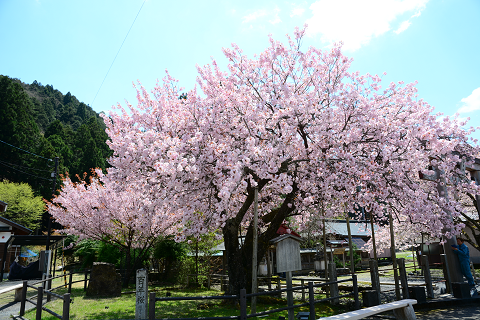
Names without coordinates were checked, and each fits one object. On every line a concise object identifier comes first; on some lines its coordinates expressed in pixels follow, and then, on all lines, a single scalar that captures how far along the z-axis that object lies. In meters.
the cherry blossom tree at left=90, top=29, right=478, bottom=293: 8.62
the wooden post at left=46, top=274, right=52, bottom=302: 11.20
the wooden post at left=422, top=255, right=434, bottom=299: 9.72
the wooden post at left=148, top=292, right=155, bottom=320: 5.15
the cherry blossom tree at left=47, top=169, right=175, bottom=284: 16.16
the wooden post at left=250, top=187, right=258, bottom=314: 6.66
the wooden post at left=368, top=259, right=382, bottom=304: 9.20
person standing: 10.37
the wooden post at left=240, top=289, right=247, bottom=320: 5.28
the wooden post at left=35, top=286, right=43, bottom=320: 6.93
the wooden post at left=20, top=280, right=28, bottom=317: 8.08
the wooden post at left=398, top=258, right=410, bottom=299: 9.04
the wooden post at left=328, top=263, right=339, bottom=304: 9.66
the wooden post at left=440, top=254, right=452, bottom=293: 10.55
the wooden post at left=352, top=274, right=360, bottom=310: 7.70
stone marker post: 6.59
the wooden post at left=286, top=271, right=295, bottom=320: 6.31
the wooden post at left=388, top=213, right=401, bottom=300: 9.53
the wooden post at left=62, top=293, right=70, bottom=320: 5.71
